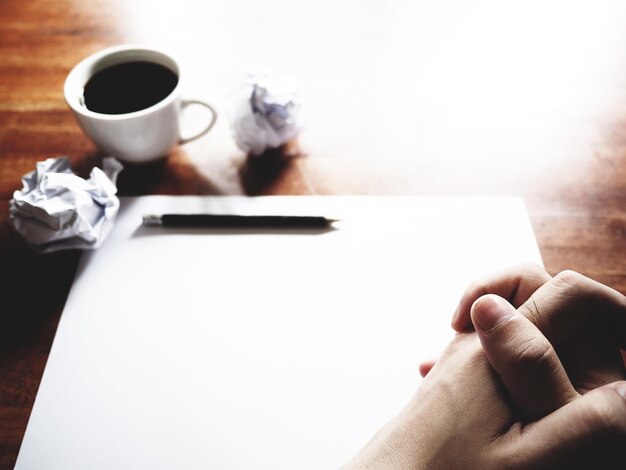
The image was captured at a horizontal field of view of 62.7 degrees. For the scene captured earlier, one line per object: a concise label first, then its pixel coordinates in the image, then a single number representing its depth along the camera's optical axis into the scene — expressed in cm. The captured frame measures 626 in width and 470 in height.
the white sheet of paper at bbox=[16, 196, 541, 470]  45
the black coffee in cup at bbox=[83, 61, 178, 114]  59
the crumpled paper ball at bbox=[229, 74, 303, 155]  62
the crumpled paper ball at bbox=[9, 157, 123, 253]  53
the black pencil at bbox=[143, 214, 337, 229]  58
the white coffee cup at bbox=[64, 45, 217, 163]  56
